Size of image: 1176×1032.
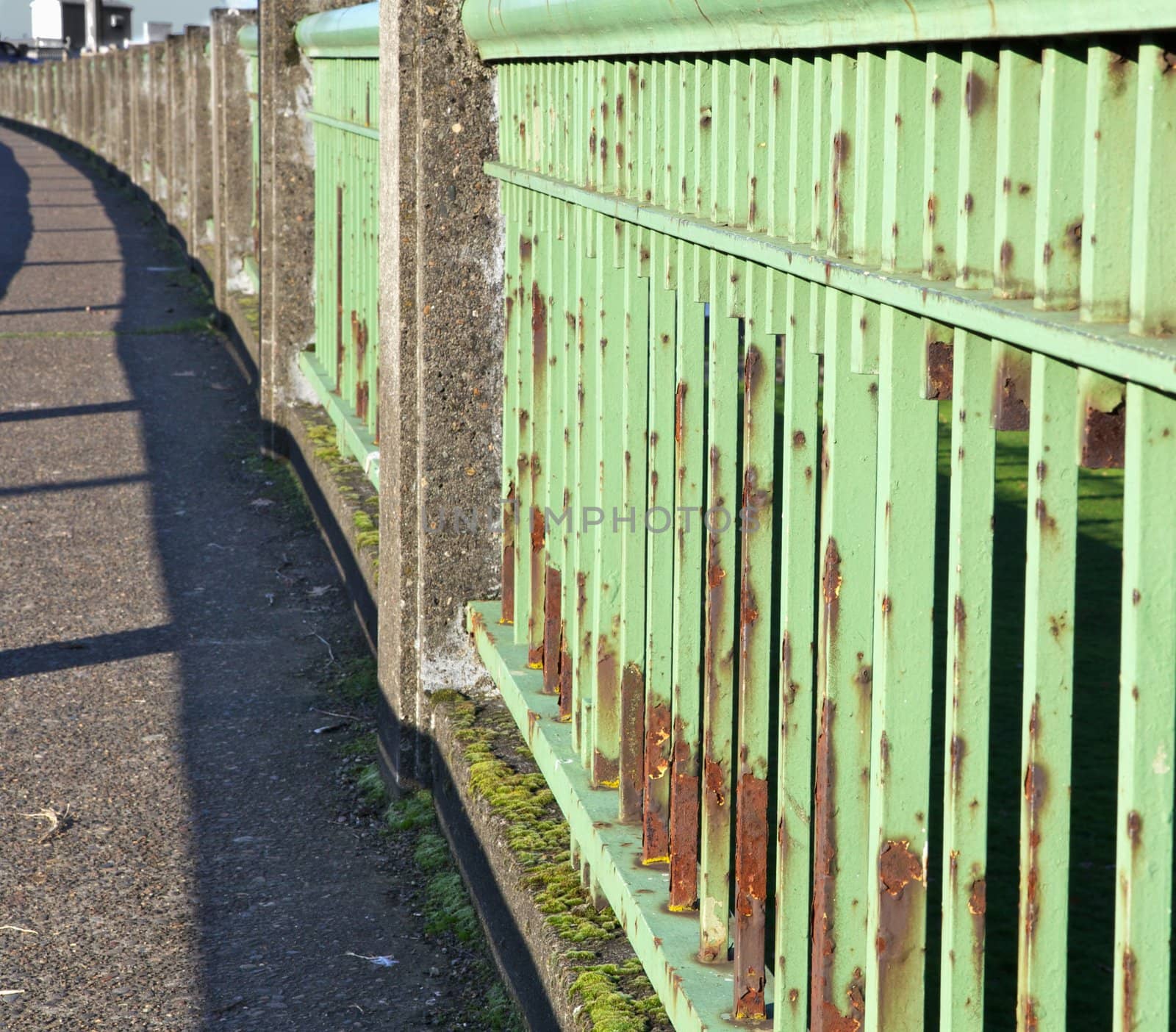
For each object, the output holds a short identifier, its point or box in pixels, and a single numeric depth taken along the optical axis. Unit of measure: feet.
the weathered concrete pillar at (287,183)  24.36
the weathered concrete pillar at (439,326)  12.81
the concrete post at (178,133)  46.24
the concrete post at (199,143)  40.73
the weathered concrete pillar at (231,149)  33.94
